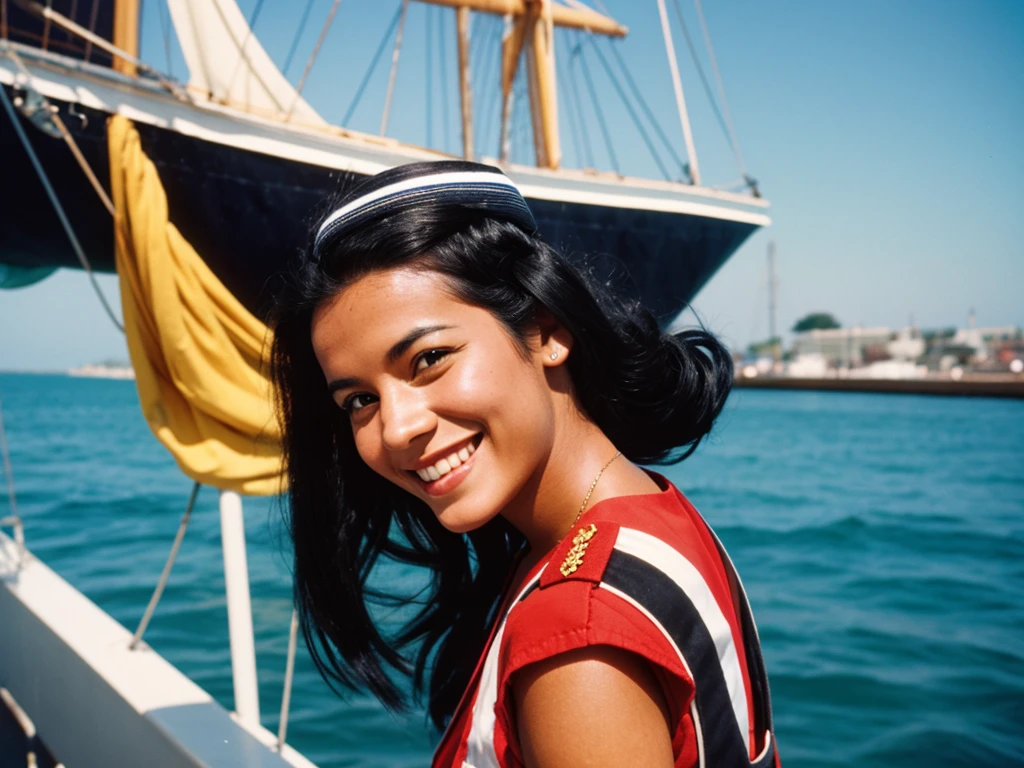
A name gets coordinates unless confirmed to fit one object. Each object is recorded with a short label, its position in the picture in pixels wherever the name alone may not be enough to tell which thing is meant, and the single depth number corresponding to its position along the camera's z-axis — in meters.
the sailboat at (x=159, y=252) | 2.33
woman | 0.82
